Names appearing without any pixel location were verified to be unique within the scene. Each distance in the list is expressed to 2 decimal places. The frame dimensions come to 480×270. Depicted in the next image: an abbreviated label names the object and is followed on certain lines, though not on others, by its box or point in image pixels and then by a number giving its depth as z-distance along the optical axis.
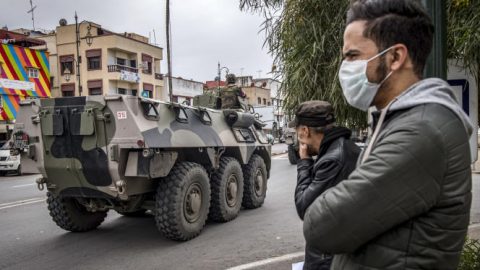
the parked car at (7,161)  17.88
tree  4.39
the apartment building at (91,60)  34.66
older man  2.54
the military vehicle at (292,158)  18.86
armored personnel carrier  5.63
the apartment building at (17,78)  21.59
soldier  9.21
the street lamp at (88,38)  34.54
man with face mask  1.30
